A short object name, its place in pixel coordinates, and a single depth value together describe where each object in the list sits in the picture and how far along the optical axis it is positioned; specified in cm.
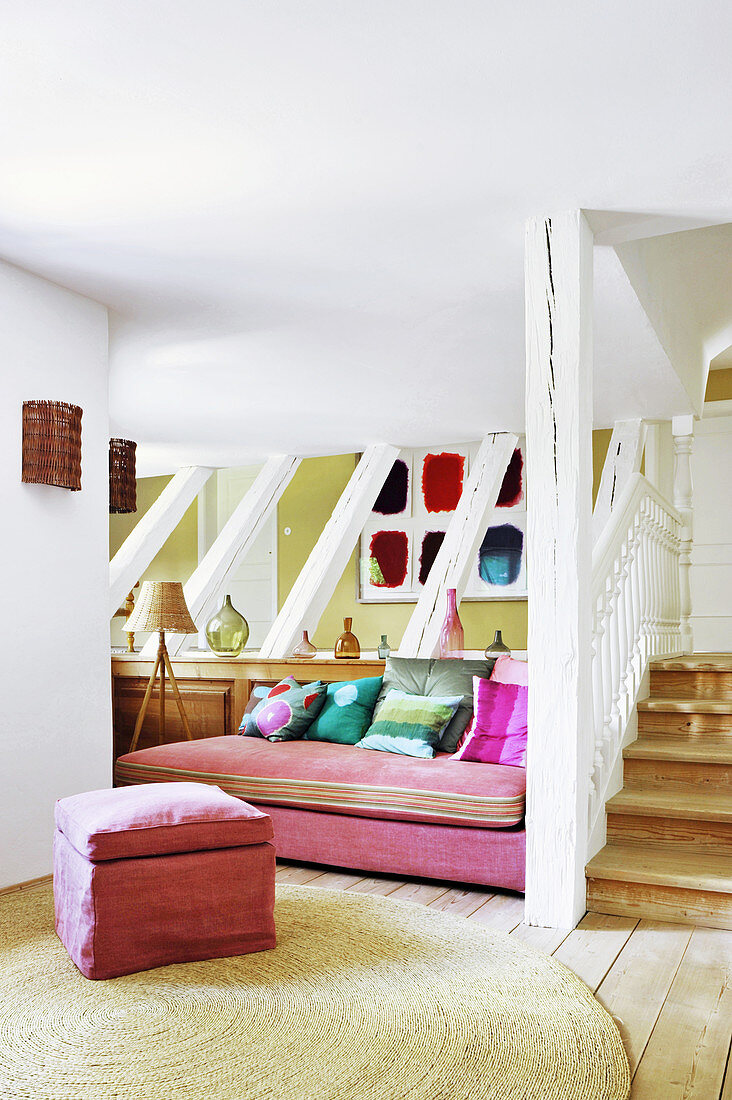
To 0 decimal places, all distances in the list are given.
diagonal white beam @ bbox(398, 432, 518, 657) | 586
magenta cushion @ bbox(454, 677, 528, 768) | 402
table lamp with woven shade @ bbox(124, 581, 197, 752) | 561
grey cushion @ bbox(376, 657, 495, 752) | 445
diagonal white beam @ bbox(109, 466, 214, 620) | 630
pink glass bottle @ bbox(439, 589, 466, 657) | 563
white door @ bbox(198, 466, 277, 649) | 845
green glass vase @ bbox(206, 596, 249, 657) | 616
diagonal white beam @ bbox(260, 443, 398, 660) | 621
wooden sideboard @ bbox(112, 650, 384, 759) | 572
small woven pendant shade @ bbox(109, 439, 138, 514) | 472
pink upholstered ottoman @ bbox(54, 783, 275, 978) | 263
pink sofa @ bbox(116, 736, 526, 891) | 355
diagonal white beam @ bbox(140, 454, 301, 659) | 665
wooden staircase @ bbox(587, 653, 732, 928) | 314
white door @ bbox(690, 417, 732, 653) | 681
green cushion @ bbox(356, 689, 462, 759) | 432
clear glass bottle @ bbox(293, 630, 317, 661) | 612
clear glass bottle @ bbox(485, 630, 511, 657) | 536
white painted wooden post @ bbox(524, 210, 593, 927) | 311
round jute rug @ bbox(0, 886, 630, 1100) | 201
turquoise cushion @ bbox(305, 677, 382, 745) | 472
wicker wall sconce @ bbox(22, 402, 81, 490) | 355
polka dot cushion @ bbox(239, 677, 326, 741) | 486
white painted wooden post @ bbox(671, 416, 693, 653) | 549
